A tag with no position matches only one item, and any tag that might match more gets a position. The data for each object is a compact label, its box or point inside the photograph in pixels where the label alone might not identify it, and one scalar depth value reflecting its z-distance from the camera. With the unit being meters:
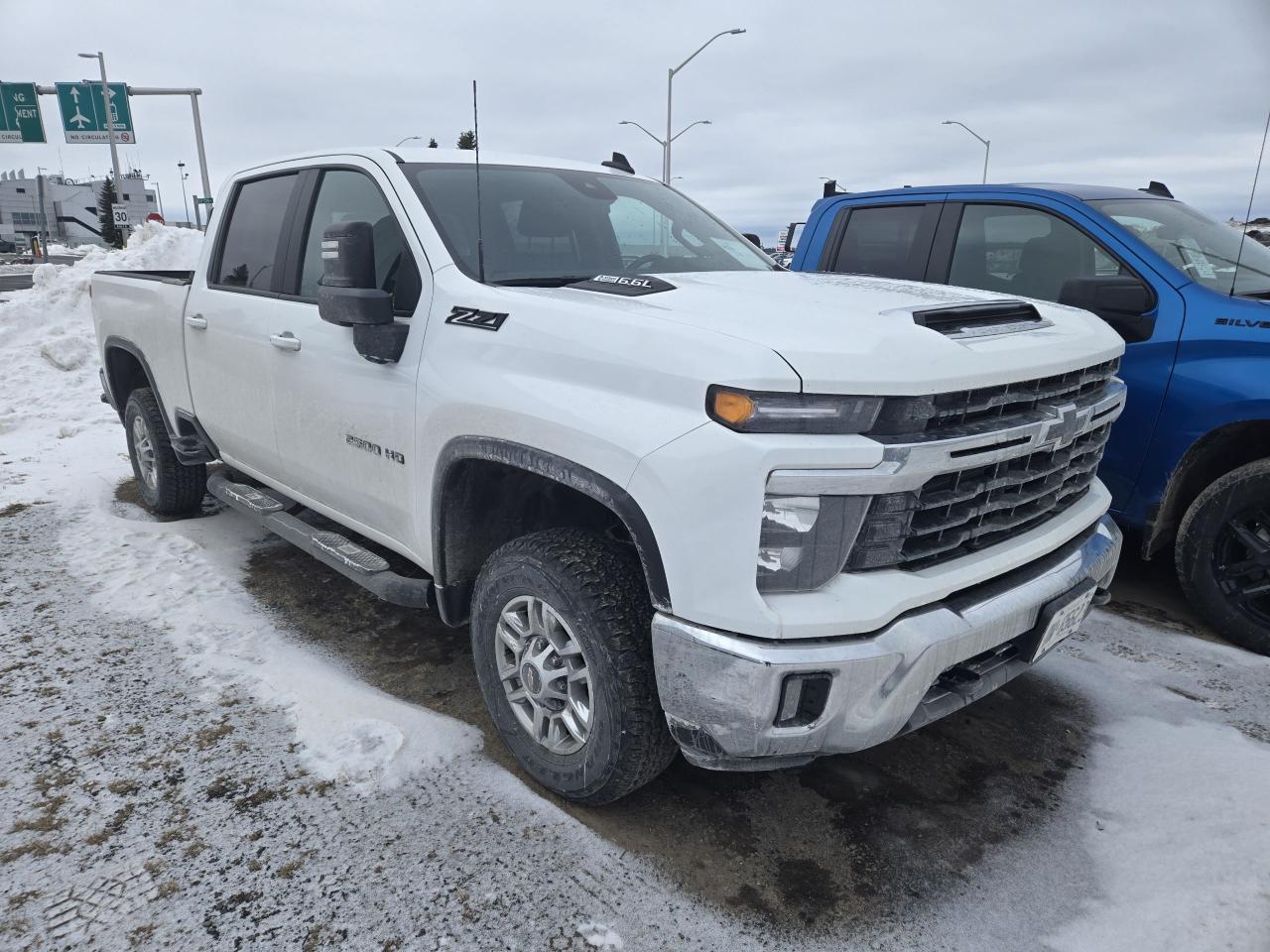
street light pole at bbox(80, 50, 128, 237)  26.14
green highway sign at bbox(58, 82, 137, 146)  26.50
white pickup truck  1.96
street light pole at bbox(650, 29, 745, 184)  23.04
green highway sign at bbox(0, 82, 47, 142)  26.38
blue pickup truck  3.64
